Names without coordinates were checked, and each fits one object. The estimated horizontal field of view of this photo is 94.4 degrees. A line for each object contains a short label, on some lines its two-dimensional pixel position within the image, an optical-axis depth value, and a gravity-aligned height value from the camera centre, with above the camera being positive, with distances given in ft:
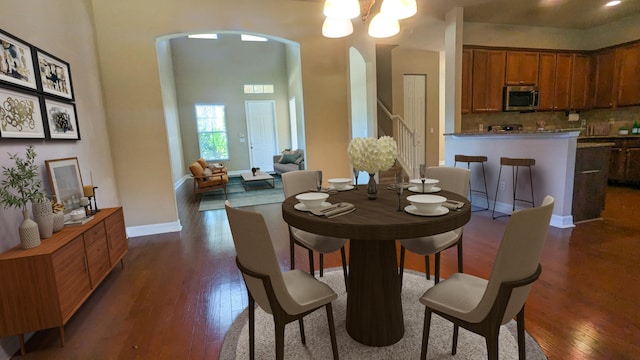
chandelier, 6.75 +2.96
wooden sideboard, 5.47 -2.58
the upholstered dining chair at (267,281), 4.04 -1.99
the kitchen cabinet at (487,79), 16.88 +2.98
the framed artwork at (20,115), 6.32 +0.84
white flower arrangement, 5.62 -0.32
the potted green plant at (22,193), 5.85 -0.85
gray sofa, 25.17 -2.12
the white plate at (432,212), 4.59 -1.22
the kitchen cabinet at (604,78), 18.06 +2.97
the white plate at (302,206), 5.21 -1.20
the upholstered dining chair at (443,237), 6.22 -2.25
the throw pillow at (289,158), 26.32 -1.60
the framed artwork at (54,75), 7.77 +2.10
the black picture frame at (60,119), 7.90 +0.89
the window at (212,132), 30.01 +1.16
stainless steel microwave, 17.35 +1.85
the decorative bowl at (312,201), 5.14 -1.07
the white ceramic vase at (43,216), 6.44 -1.42
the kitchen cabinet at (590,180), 11.33 -2.07
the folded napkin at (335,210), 4.78 -1.19
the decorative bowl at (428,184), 6.36 -1.07
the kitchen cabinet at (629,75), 17.10 +2.87
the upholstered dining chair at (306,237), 6.71 -2.30
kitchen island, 11.13 -1.36
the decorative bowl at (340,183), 7.03 -1.08
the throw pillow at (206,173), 19.24 -1.94
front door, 31.37 +0.98
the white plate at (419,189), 6.32 -1.18
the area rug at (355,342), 5.30 -3.89
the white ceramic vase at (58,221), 6.90 -1.65
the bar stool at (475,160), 13.41 -1.28
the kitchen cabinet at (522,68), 17.34 +3.61
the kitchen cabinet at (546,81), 17.93 +2.89
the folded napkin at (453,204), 4.88 -1.21
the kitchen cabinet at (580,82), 18.60 +2.84
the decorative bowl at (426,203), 4.51 -1.05
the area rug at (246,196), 17.76 -3.58
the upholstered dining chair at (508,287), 3.57 -1.95
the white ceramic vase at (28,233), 5.85 -1.62
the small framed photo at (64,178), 7.66 -0.77
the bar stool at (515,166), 11.67 -1.48
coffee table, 21.71 -2.66
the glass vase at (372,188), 6.00 -1.05
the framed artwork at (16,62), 6.40 +2.04
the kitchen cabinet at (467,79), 16.66 +2.97
